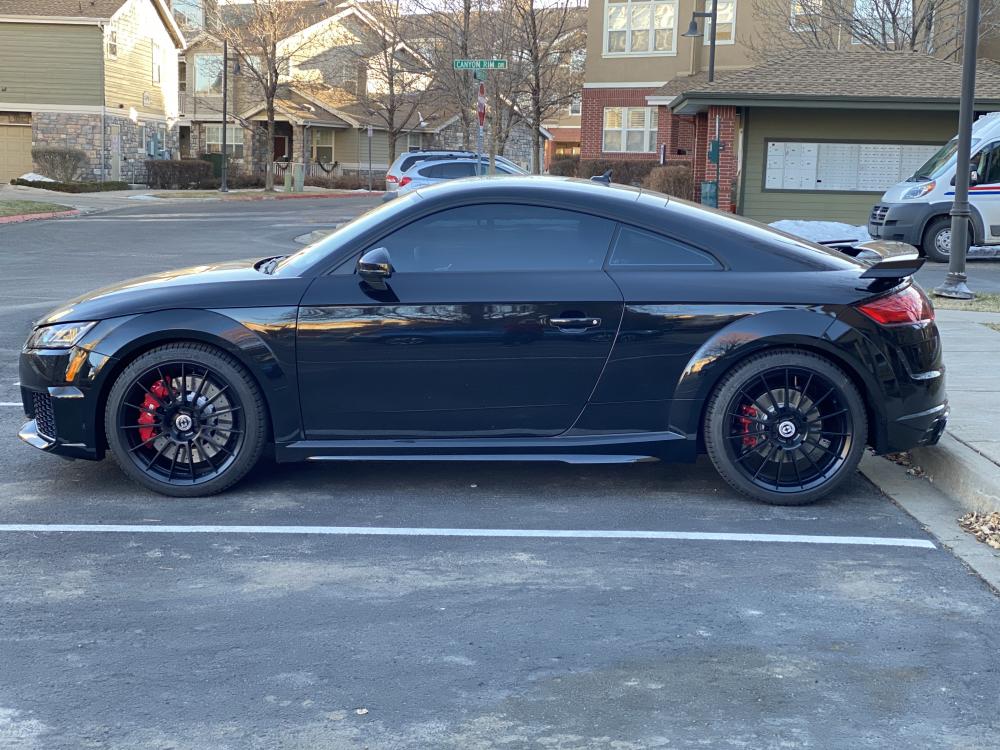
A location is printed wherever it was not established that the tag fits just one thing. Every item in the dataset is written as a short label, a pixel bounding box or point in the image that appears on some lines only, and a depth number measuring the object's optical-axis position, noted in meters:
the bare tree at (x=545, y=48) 40.66
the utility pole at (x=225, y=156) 46.97
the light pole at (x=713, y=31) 28.41
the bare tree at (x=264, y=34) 50.81
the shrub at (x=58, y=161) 44.38
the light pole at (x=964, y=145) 12.80
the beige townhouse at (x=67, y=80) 45.81
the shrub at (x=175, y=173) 48.84
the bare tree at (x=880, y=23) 29.59
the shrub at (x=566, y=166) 43.69
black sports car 5.76
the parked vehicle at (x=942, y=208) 19.19
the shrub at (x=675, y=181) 26.48
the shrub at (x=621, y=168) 36.97
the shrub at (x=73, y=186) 42.34
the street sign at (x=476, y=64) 16.92
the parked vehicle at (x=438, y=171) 26.55
